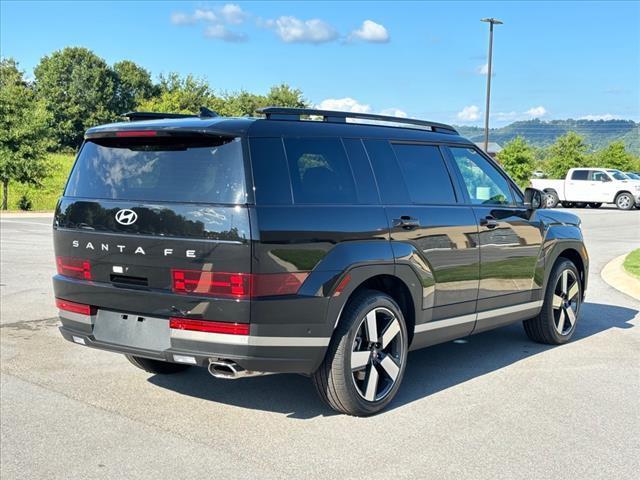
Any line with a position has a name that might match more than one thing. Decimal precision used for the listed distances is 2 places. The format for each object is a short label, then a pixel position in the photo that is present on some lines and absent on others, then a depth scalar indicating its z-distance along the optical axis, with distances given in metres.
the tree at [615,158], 51.50
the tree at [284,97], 69.25
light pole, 37.94
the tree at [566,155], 49.50
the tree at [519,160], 39.12
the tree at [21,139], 30.73
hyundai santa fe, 4.20
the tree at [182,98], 64.38
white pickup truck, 33.94
